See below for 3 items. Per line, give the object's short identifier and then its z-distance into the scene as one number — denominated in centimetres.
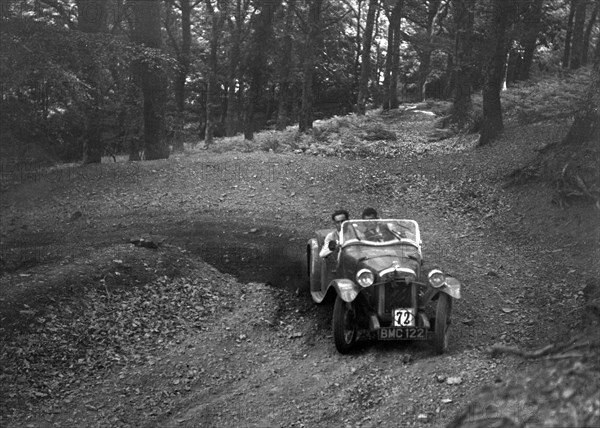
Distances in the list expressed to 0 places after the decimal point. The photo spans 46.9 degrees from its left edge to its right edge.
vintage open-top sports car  870
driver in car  1010
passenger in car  1027
